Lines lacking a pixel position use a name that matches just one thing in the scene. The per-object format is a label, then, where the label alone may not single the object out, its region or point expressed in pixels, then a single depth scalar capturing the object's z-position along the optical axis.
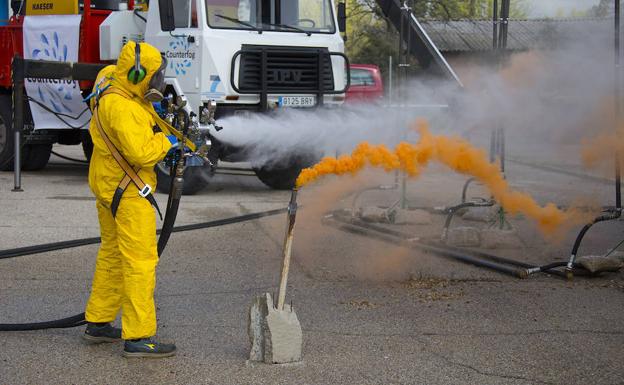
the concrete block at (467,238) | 8.20
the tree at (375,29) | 27.69
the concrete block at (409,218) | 9.34
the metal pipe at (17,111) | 11.30
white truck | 11.10
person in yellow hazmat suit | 4.87
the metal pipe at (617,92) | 7.21
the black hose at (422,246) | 7.17
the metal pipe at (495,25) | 8.72
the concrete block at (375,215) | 9.31
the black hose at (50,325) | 5.37
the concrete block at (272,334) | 4.86
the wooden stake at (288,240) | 5.00
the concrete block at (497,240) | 8.18
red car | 19.20
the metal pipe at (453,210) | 8.26
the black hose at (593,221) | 6.91
